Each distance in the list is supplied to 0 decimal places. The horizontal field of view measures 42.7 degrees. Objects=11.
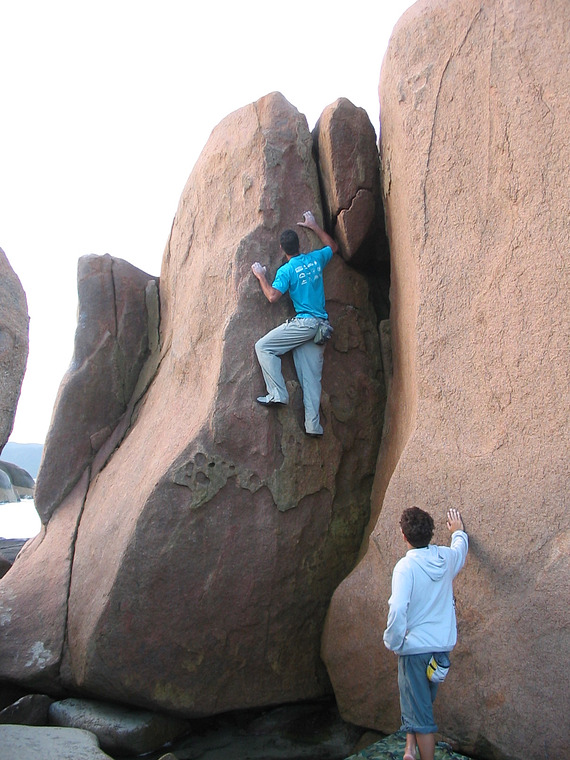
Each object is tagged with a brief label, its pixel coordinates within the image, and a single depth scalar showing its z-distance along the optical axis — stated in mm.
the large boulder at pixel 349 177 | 5461
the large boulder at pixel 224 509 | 4680
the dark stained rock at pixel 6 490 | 16312
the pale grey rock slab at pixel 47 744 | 3742
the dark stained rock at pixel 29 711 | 4645
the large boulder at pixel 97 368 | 6004
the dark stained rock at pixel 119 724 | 4531
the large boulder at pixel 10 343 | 5160
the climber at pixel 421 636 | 3377
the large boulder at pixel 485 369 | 3848
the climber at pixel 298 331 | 4941
